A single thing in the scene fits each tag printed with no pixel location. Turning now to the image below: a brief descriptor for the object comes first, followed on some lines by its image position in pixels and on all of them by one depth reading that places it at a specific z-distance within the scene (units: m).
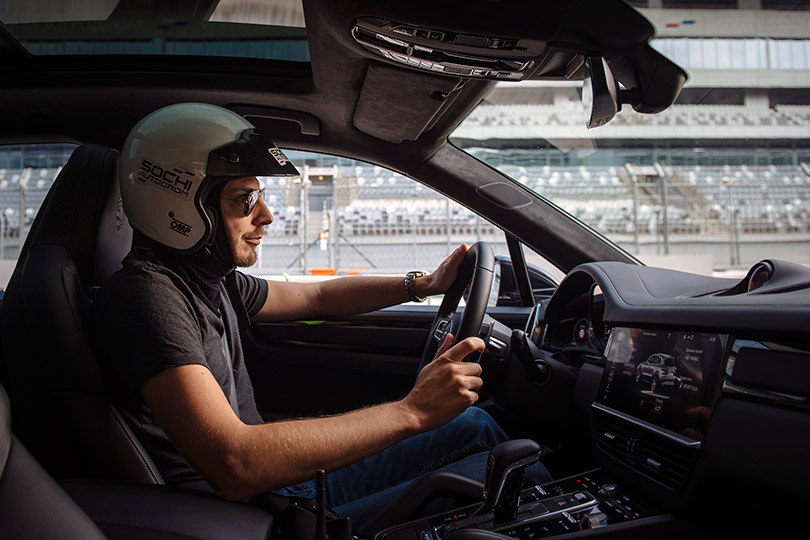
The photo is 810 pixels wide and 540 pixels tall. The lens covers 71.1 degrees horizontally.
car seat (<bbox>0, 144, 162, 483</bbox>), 1.21
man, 1.13
